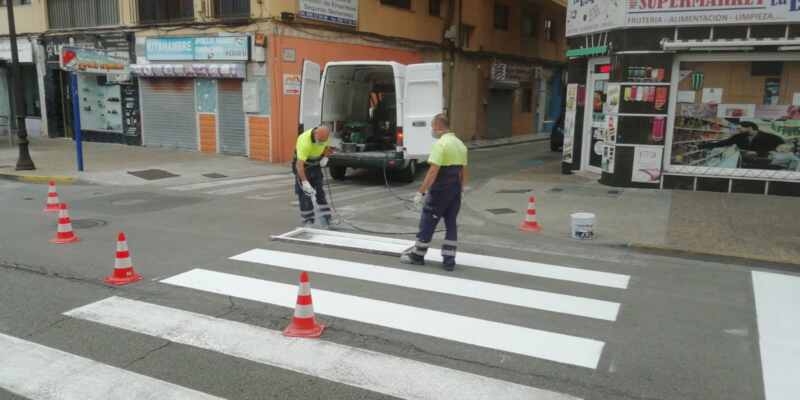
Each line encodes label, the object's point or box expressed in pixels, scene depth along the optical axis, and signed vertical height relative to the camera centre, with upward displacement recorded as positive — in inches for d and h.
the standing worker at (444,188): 279.1 -42.3
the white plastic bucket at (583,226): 343.9 -71.2
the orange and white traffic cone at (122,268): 256.8 -73.4
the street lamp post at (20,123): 607.8 -34.3
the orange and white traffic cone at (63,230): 327.3 -74.1
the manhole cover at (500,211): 426.6 -79.2
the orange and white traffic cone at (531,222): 371.9 -75.3
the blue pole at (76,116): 596.4 -26.5
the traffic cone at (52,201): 410.9 -73.7
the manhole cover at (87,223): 372.8 -81.2
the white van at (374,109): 537.3 -15.1
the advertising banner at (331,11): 705.6 +96.0
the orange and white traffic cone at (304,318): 199.8 -72.8
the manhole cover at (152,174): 586.0 -80.1
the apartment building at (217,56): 690.2 +43.7
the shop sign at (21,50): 906.7 +55.0
